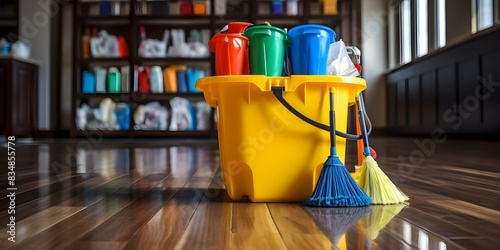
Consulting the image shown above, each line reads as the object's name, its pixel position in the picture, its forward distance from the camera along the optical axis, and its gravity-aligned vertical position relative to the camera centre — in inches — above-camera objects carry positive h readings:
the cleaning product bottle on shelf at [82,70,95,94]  230.4 +20.1
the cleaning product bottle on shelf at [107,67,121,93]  227.3 +21.1
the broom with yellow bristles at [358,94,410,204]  41.4 -5.1
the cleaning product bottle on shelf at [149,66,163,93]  225.8 +21.3
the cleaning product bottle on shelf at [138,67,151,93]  227.9 +21.1
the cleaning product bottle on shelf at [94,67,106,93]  228.1 +21.1
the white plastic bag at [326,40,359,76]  45.4 +5.8
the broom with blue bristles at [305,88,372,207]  39.5 -5.2
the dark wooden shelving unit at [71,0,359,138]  227.5 +47.1
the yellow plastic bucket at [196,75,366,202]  43.6 -0.9
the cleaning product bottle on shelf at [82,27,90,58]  233.1 +38.1
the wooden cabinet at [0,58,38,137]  223.3 +13.7
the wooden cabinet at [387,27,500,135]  153.4 +12.6
